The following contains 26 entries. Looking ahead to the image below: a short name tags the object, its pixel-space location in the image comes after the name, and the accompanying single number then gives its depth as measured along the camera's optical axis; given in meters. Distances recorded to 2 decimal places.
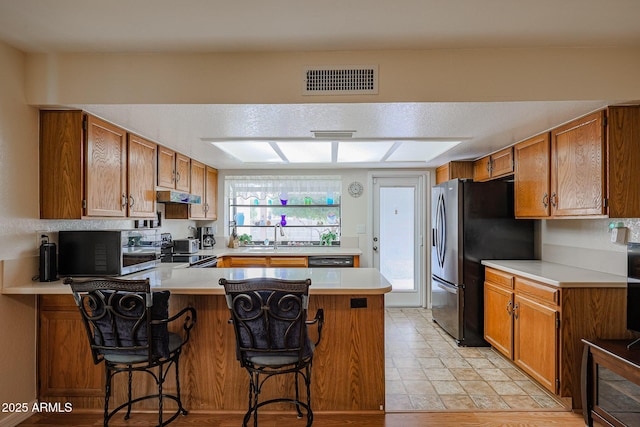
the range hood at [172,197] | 3.64
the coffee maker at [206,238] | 5.12
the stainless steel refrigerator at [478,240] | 3.68
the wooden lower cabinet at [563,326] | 2.44
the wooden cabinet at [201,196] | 4.30
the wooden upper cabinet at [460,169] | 4.52
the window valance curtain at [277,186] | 5.41
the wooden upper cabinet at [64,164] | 2.43
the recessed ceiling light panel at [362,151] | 3.66
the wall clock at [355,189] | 5.34
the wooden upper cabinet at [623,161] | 2.33
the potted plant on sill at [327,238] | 5.40
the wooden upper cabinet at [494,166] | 3.60
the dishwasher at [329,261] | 4.72
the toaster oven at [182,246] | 4.11
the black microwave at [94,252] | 2.61
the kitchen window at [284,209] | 5.43
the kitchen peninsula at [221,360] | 2.39
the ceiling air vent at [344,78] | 2.21
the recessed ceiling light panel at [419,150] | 3.60
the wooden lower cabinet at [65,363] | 2.39
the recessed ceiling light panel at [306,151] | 3.67
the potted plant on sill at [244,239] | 5.44
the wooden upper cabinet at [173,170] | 3.66
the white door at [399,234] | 5.27
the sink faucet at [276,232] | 5.34
